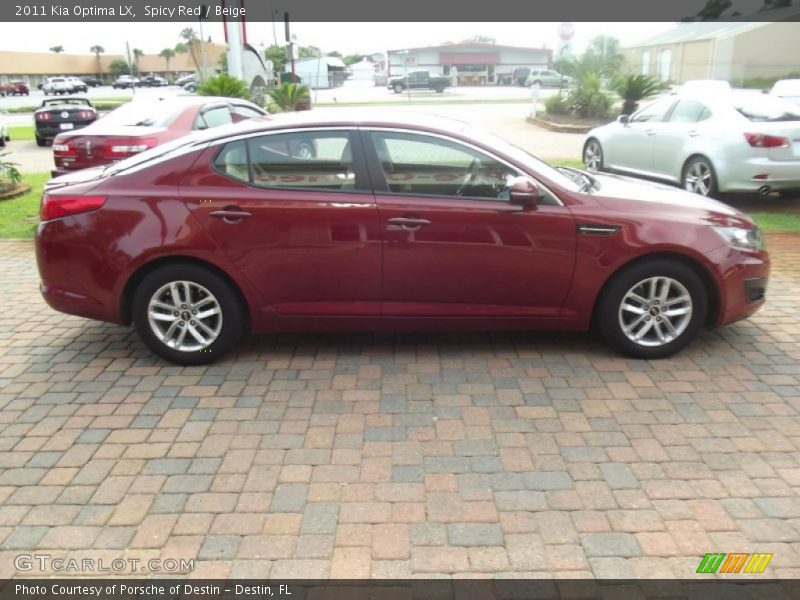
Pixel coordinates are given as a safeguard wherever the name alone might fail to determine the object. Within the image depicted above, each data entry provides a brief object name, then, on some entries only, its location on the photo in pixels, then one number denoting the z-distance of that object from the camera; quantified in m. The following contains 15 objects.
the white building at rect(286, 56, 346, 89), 48.62
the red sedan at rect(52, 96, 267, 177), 7.92
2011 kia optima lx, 4.38
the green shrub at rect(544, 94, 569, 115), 24.00
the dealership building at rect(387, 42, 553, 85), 60.31
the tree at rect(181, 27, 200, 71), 72.00
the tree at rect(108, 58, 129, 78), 86.31
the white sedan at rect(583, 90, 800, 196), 8.51
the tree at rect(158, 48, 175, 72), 93.88
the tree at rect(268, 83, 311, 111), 21.67
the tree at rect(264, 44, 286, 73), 46.56
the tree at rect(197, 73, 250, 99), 19.62
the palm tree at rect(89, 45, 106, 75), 92.54
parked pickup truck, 45.78
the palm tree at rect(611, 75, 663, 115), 21.95
